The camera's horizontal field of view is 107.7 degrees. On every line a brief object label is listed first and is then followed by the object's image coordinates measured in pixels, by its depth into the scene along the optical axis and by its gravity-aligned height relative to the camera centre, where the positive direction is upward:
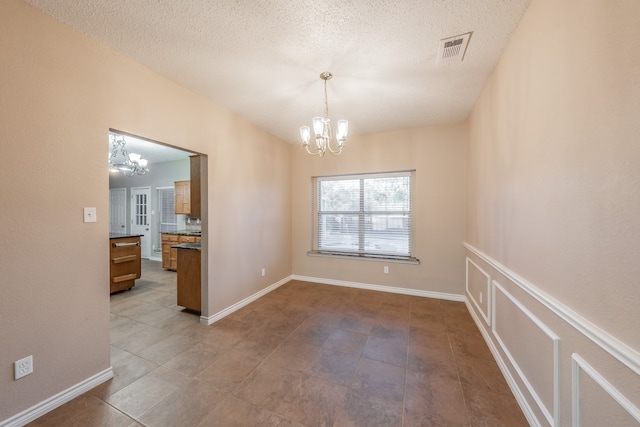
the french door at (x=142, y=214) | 6.66 -0.03
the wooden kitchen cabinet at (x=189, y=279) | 2.99 -0.87
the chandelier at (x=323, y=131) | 2.20 +0.79
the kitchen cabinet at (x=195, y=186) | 2.97 +0.34
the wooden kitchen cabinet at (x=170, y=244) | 5.27 -0.73
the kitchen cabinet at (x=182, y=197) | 5.74 +0.39
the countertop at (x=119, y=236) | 3.81 -0.38
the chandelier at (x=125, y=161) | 4.44 +1.05
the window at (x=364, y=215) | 3.98 -0.05
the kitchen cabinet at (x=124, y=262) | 3.75 -0.82
